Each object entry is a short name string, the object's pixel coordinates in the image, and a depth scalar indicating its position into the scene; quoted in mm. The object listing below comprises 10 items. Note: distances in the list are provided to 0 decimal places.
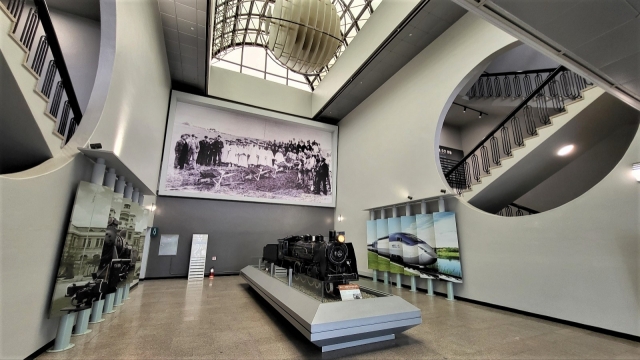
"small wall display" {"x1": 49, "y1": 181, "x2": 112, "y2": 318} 3027
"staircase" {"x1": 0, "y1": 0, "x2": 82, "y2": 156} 2254
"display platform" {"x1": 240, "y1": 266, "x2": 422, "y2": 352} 3094
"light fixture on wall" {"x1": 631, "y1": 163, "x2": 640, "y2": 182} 3861
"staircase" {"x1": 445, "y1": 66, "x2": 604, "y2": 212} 5438
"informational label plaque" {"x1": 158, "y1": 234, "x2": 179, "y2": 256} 9680
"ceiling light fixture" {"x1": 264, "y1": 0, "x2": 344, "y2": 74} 5367
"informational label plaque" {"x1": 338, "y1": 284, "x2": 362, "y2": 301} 3580
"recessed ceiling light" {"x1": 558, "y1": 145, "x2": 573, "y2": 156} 6141
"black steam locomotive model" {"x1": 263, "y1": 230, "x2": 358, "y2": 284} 4016
